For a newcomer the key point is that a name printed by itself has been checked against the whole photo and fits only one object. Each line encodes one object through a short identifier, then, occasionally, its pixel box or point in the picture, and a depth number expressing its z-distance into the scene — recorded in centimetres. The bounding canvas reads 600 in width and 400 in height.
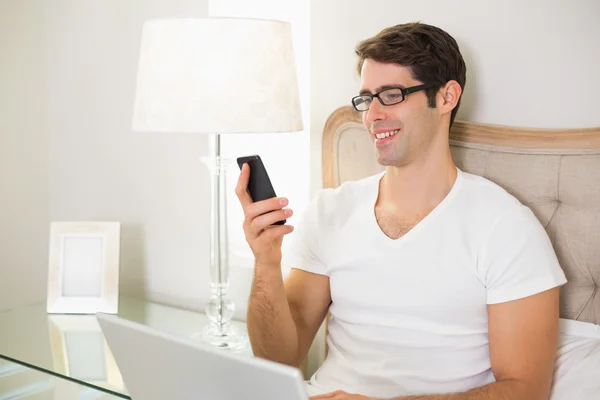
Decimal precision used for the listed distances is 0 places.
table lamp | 253
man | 230
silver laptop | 189
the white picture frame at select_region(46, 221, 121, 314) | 302
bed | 236
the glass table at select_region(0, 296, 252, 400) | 265
